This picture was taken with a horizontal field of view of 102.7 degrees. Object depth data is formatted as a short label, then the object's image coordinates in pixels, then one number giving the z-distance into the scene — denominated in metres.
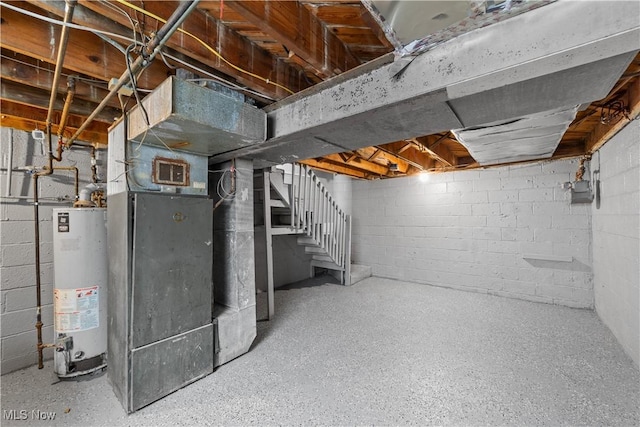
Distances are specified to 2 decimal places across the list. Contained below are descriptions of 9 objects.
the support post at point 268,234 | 3.16
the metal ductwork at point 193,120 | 1.39
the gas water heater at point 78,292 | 1.92
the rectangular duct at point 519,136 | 1.66
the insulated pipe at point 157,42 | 0.81
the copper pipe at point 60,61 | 0.86
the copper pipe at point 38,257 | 2.10
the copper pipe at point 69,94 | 1.65
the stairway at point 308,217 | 3.31
